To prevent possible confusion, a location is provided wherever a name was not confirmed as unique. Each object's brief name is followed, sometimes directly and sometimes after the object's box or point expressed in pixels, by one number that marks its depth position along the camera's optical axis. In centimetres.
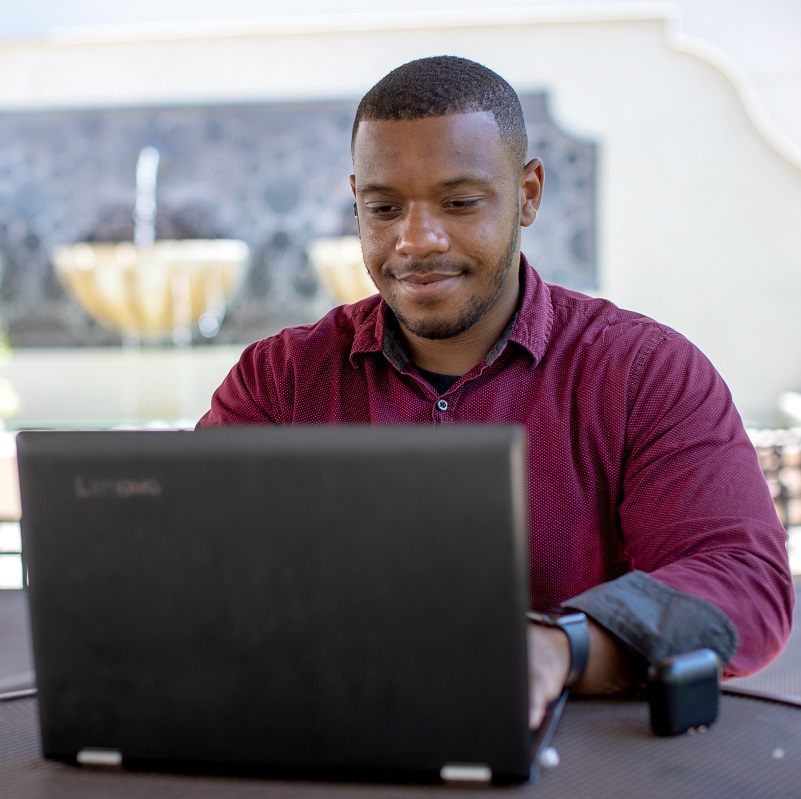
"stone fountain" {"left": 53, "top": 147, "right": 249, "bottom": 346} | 496
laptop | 71
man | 129
